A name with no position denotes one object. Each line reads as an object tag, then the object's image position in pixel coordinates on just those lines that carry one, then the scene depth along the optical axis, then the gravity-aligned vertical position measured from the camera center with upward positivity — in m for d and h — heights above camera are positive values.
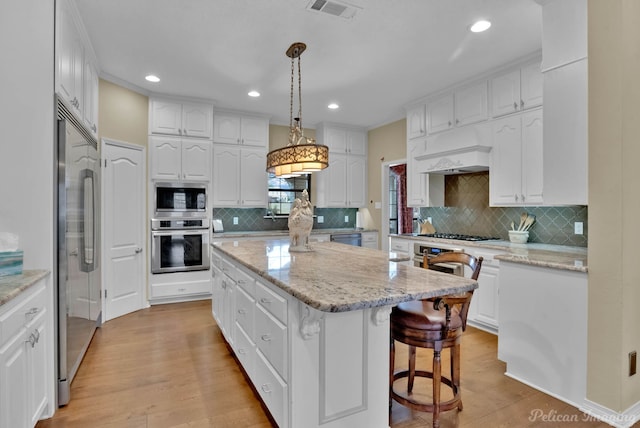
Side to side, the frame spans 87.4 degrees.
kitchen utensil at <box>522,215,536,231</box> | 3.54 -0.10
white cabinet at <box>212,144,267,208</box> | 4.95 +0.55
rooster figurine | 2.61 -0.09
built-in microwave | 4.34 +0.18
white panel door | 3.77 -0.17
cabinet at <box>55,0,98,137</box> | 2.19 +1.15
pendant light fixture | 2.43 +0.42
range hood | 3.63 +0.71
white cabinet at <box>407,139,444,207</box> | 4.49 +0.39
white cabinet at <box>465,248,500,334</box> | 3.29 -0.83
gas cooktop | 3.82 -0.28
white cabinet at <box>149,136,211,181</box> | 4.32 +0.72
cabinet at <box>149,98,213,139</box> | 4.33 +1.27
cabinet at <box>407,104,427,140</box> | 4.45 +1.24
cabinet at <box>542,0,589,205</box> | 2.21 +0.76
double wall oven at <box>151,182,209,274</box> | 4.31 -0.21
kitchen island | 1.51 -0.61
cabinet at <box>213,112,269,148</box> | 4.96 +1.27
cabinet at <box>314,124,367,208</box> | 5.70 +0.74
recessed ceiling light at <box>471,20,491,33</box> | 2.65 +1.51
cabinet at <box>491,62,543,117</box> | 3.21 +1.24
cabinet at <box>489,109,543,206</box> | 3.24 +0.53
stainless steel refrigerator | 2.18 -0.24
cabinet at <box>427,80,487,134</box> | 3.73 +1.25
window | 5.58 +0.35
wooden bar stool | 1.75 -0.63
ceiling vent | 2.42 +1.52
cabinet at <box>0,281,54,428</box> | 1.45 -0.73
